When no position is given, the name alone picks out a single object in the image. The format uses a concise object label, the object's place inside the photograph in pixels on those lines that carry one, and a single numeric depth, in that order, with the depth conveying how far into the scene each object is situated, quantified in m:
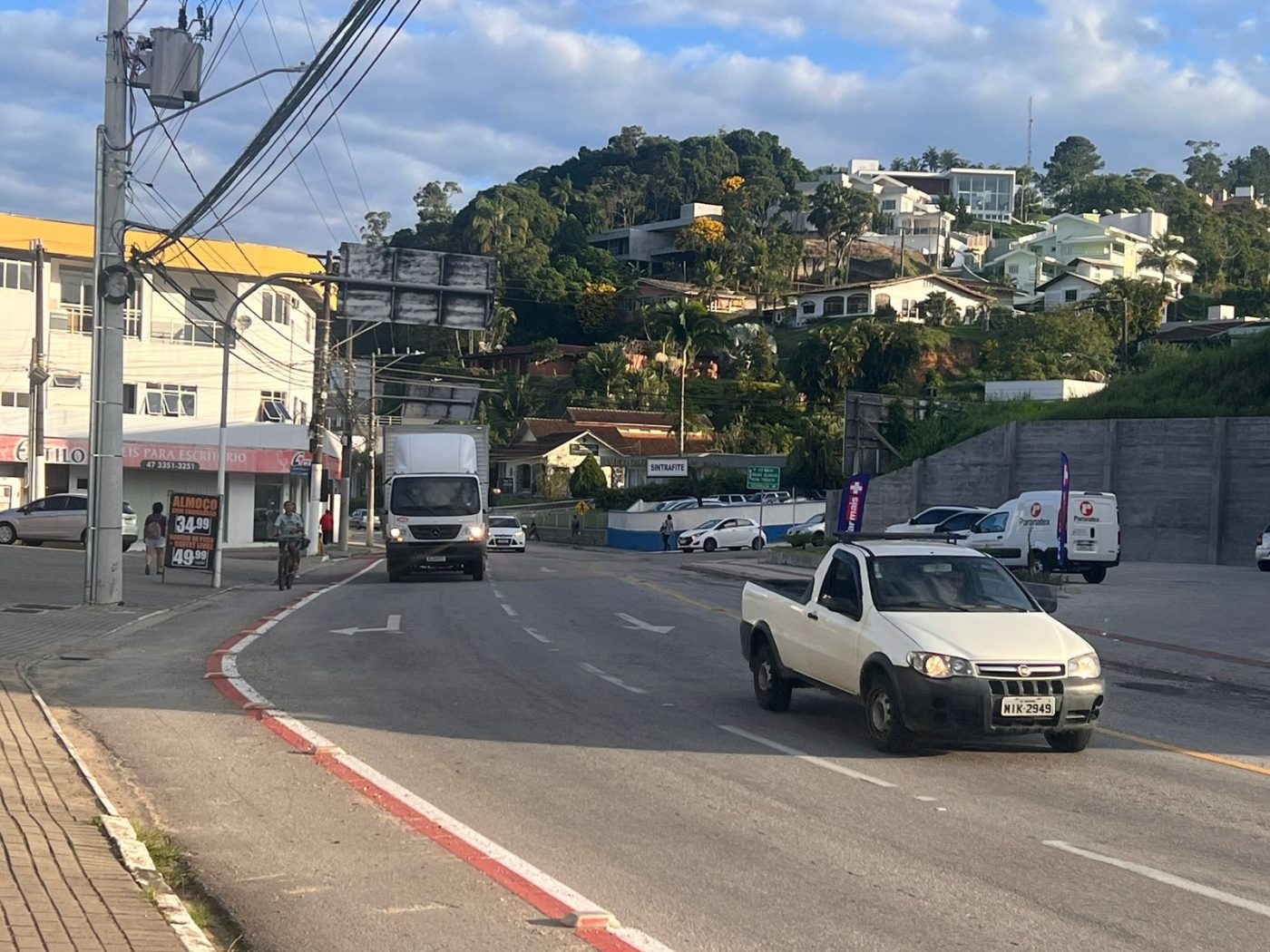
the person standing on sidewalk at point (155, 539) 33.00
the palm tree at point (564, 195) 145.62
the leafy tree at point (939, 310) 103.94
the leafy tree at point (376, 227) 129.75
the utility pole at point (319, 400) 43.81
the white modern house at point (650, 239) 140.00
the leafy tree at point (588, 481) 83.44
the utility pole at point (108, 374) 22.72
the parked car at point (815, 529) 50.66
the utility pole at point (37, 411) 47.03
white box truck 31.94
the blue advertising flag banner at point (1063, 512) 28.82
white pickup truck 10.01
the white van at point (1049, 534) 31.92
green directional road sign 56.47
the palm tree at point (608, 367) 95.00
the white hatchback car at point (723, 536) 57.34
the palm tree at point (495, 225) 114.25
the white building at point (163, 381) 51.50
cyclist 29.94
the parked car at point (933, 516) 40.91
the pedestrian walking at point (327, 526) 45.53
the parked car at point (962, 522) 38.97
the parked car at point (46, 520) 42.62
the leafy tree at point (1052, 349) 84.25
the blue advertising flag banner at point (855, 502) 33.16
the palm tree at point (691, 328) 82.38
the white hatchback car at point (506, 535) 54.75
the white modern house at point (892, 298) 107.38
